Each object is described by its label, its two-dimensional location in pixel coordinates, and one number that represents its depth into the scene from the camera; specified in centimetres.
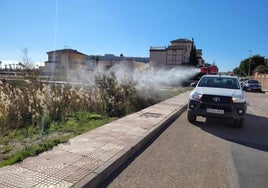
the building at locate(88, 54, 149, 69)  6022
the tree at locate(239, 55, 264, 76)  8008
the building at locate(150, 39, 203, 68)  4806
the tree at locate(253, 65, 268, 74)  5851
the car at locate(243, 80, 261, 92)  3094
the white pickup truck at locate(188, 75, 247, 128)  755
